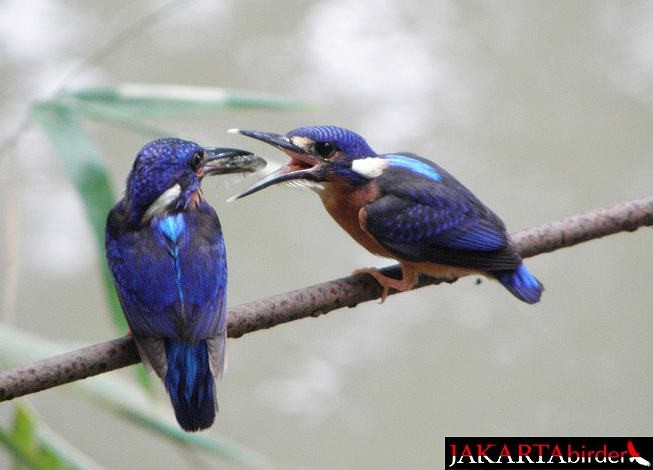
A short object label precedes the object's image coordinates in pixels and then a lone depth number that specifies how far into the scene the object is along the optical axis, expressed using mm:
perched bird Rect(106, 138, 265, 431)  3817
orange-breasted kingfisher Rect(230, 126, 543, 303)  3864
